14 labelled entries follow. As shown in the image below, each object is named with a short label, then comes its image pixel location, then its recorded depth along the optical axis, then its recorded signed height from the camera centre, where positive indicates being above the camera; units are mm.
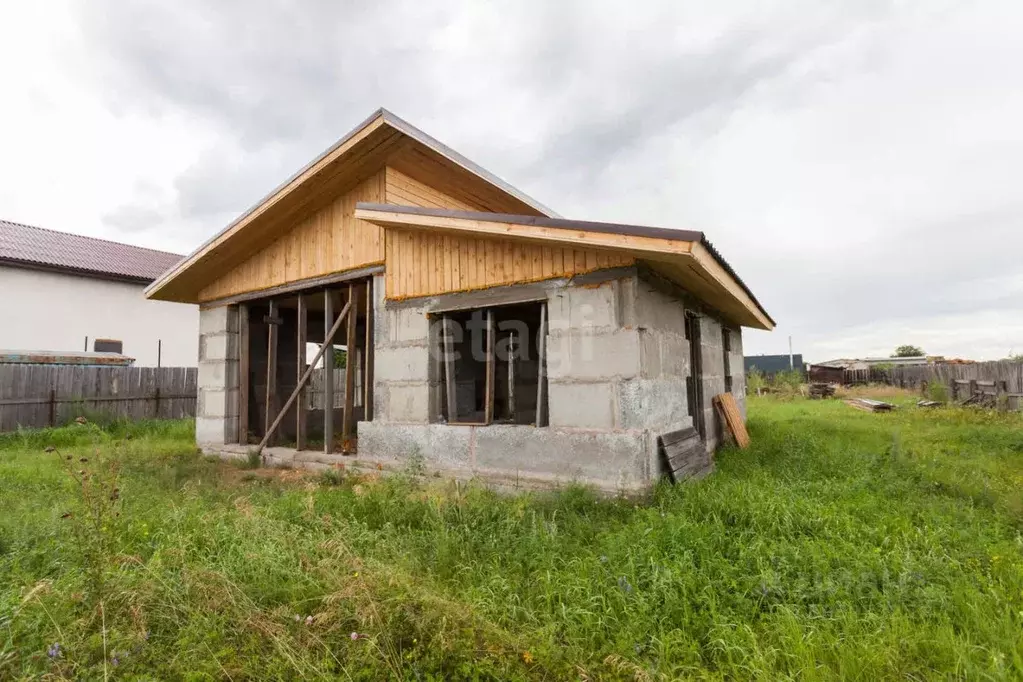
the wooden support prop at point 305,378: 8175 -43
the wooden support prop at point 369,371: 7965 +61
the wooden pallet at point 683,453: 5727 -983
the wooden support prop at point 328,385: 8250 -162
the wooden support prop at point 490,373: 6512 +6
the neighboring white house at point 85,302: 18312 +3017
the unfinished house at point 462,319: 5648 +809
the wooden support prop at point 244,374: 9734 +42
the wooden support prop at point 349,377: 8219 -33
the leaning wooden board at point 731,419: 8862 -849
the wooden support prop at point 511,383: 6673 -129
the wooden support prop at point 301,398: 8788 -409
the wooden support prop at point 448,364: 7164 +141
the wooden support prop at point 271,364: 9266 +216
